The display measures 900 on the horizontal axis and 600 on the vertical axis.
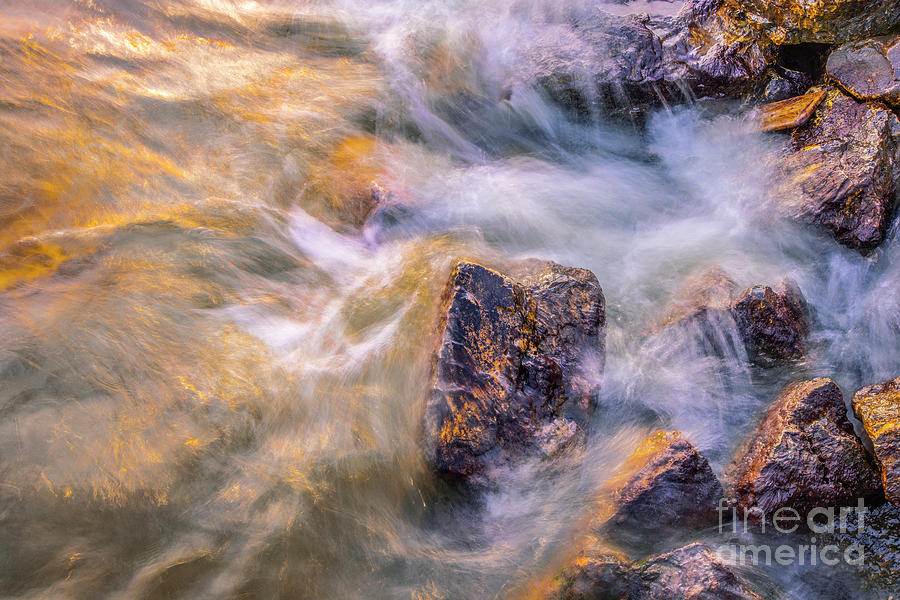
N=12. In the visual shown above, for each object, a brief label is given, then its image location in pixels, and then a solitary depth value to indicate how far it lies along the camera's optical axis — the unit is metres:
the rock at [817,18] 4.46
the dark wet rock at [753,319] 3.50
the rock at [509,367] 3.07
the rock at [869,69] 4.12
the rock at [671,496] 2.96
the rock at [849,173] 3.81
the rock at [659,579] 2.69
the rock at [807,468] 2.92
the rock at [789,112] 4.28
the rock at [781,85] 4.50
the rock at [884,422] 2.87
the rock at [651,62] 4.57
